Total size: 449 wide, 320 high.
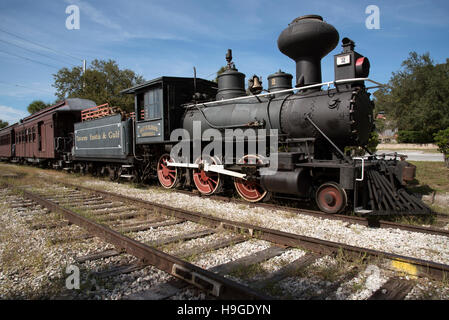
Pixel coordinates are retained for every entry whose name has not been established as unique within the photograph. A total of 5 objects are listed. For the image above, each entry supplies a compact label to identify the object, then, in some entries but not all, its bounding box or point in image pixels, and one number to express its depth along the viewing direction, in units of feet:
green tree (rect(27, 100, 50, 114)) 207.08
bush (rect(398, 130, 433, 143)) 135.13
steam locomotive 17.88
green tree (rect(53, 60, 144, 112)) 122.31
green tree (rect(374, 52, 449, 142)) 129.18
